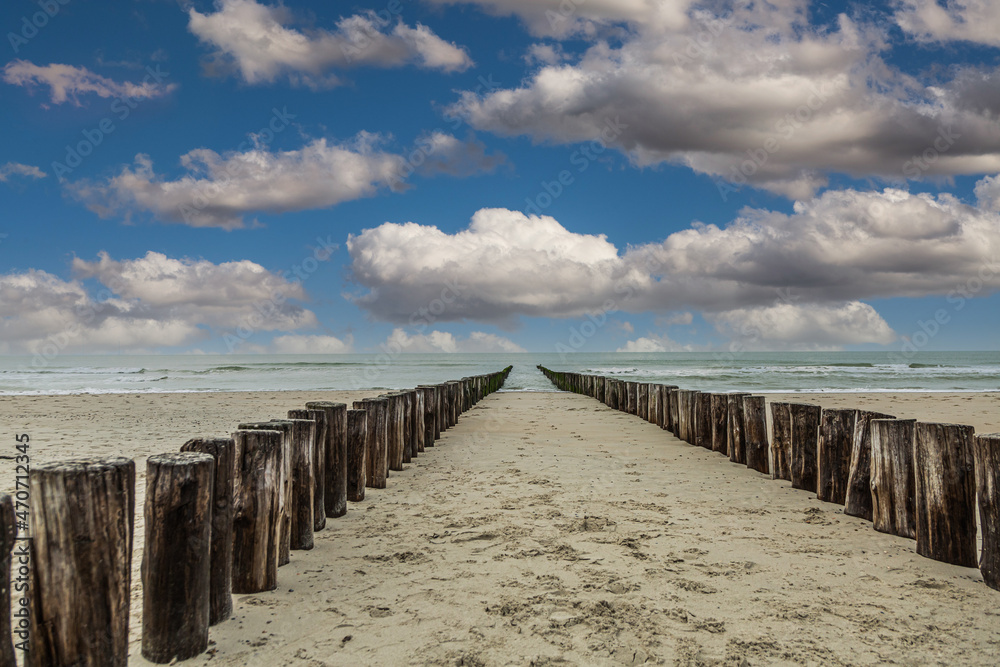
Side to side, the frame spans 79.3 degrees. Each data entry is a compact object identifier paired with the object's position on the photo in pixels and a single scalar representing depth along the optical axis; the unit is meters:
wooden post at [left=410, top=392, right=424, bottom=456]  8.27
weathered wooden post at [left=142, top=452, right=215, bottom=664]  2.68
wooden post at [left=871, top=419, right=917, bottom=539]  4.48
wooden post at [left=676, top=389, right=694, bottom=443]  9.75
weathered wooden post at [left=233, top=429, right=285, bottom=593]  3.41
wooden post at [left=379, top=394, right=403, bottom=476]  6.78
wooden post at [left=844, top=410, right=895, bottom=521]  5.13
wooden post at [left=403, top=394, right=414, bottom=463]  7.79
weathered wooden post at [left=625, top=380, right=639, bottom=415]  13.99
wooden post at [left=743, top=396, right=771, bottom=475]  7.34
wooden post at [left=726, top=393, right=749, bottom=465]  7.88
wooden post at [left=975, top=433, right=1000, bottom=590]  3.52
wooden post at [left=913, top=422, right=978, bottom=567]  3.93
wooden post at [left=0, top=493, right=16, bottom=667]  1.96
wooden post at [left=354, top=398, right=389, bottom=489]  6.25
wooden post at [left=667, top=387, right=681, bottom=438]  10.46
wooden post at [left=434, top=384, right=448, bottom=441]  10.06
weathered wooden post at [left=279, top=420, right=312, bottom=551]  4.13
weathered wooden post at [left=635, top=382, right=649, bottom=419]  12.96
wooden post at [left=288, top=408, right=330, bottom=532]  4.58
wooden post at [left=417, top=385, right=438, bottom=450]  9.27
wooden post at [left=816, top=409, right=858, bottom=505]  5.59
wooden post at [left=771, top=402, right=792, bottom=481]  6.40
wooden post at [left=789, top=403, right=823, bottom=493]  6.17
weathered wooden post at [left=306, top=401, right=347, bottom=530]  5.07
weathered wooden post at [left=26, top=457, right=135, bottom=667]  2.24
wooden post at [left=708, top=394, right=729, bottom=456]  8.73
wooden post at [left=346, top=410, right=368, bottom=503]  5.56
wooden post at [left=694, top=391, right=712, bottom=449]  9.13
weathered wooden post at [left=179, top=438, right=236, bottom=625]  3.05
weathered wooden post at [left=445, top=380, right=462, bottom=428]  12.10
